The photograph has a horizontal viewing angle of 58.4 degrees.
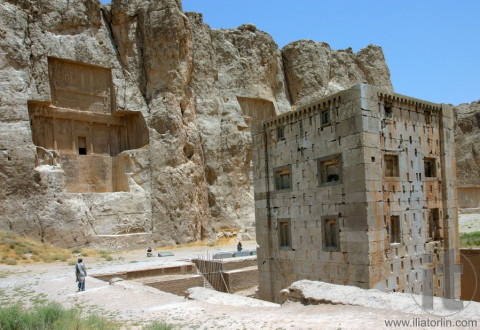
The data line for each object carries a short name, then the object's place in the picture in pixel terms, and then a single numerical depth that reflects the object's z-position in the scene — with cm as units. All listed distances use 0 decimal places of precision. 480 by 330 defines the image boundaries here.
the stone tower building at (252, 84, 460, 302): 1302
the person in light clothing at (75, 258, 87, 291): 1314
